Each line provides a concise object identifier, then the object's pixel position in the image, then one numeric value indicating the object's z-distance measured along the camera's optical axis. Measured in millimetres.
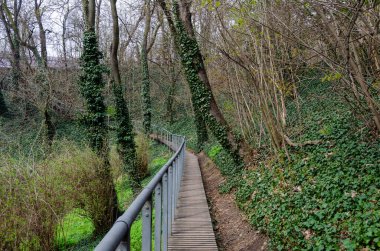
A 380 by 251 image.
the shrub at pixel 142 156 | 14040
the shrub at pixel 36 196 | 5086
